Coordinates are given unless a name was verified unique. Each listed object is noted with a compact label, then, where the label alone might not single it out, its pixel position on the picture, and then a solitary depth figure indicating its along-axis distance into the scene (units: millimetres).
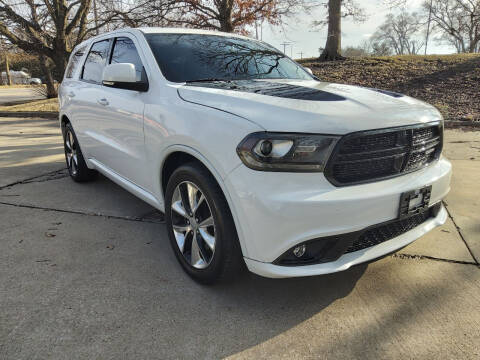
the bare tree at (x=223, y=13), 12938
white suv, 2008
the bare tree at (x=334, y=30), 15891
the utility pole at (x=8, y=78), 47812
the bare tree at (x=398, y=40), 91938
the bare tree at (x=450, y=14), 36656
